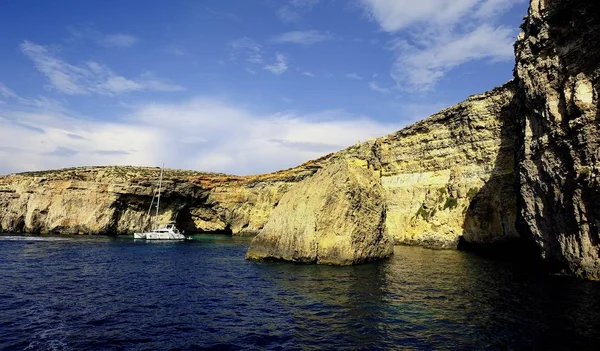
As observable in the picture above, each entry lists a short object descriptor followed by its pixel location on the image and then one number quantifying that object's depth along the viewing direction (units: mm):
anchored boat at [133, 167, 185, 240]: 67938
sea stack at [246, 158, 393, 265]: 32375
